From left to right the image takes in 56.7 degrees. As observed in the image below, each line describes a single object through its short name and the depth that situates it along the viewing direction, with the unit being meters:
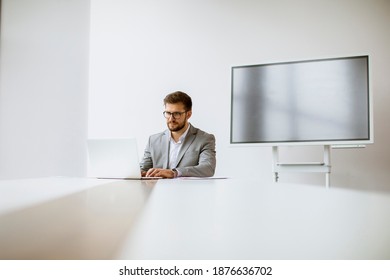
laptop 1.53
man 2.37
